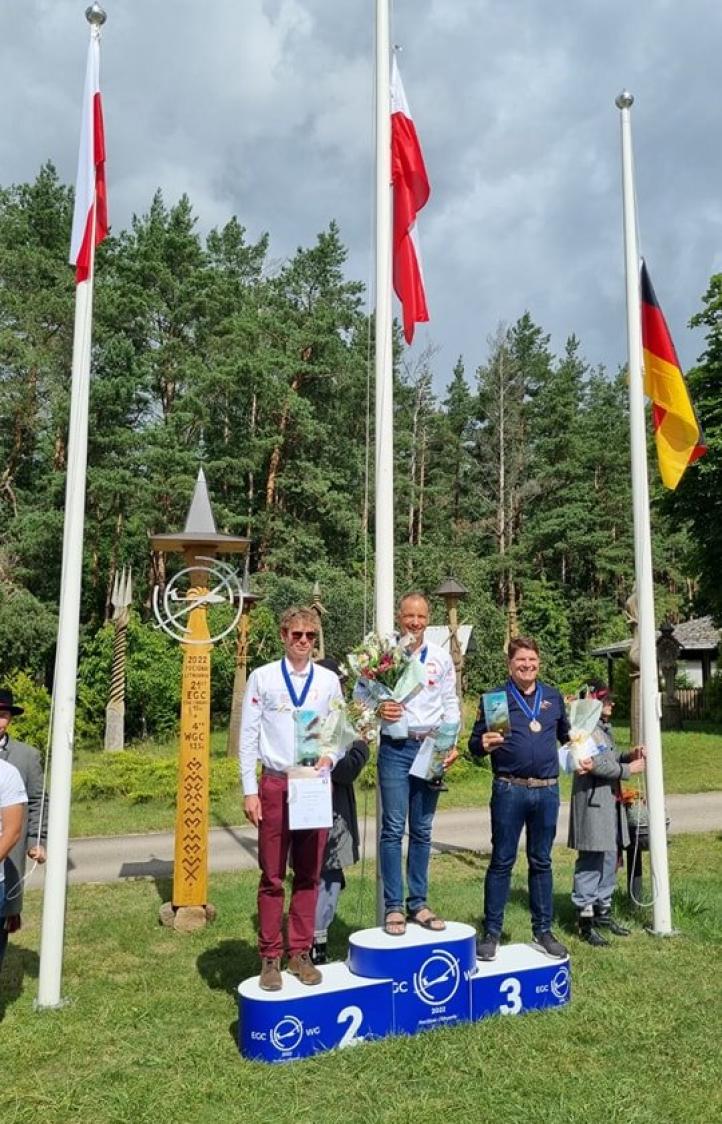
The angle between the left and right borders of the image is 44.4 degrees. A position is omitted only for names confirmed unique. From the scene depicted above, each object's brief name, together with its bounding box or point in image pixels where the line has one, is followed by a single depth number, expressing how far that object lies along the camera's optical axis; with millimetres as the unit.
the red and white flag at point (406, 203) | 6371
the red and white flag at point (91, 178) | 5707
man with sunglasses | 4773
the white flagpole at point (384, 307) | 6031
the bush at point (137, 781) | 15578
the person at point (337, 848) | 5590
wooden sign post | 7270
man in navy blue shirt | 5383
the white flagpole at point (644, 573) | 6723
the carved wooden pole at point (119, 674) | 22219
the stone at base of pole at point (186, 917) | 7135
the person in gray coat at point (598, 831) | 6504
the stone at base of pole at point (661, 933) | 6566
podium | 4348
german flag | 7363
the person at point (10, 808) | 4488
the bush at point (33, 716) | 18469
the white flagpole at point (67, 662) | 5246
